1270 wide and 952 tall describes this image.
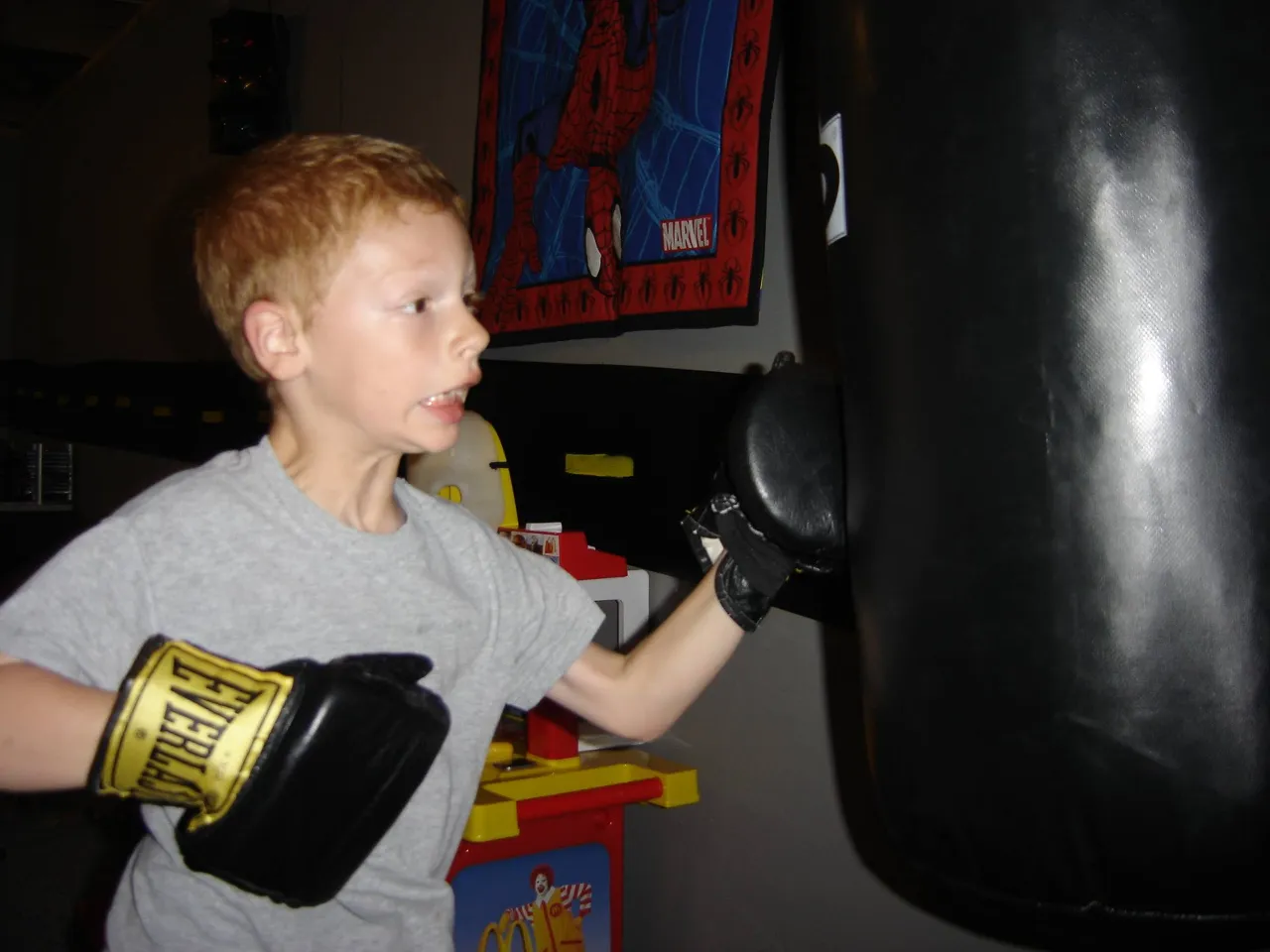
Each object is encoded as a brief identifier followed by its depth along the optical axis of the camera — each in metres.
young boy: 0.95
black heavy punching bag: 0.87
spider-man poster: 2.09
